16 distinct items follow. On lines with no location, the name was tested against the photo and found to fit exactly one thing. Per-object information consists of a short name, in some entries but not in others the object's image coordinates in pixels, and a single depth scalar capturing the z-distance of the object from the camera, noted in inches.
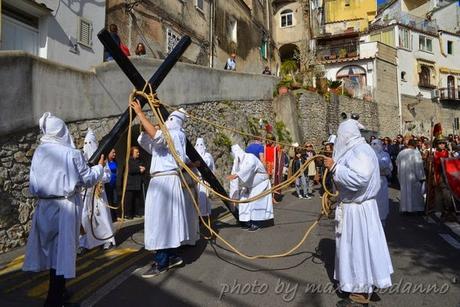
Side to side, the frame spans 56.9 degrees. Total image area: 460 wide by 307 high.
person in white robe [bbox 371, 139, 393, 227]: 346.3
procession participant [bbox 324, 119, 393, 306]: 186.9
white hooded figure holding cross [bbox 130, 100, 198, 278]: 237.8
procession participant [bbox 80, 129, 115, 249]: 300.2
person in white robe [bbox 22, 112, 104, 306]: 178.9
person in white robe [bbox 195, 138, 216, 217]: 387.5
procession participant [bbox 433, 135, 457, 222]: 396.8
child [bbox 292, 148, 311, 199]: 607.8
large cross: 241.6
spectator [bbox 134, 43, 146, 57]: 534.3
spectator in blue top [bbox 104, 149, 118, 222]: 409.4
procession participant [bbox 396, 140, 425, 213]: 450.9
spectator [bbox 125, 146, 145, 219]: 437.4
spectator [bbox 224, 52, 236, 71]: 835.9
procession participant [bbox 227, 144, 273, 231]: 371.2
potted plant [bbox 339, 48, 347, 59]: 1596.9
